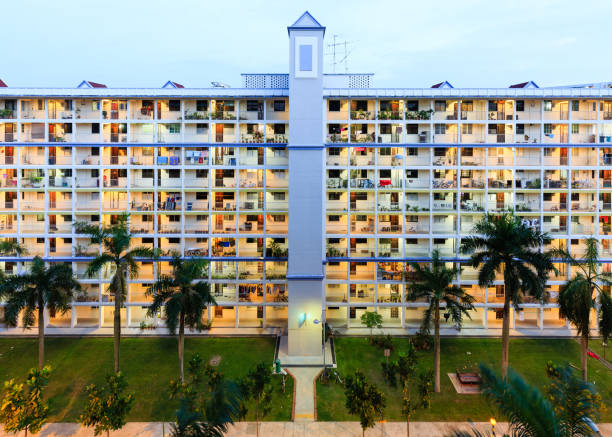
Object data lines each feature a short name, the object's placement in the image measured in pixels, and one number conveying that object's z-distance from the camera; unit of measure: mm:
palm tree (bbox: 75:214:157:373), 25312
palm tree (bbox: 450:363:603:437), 9164
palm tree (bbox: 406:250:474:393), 24547
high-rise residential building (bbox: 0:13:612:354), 35500
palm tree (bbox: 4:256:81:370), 26000
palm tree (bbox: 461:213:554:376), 23469
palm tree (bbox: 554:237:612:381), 23938
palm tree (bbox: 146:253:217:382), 23891
